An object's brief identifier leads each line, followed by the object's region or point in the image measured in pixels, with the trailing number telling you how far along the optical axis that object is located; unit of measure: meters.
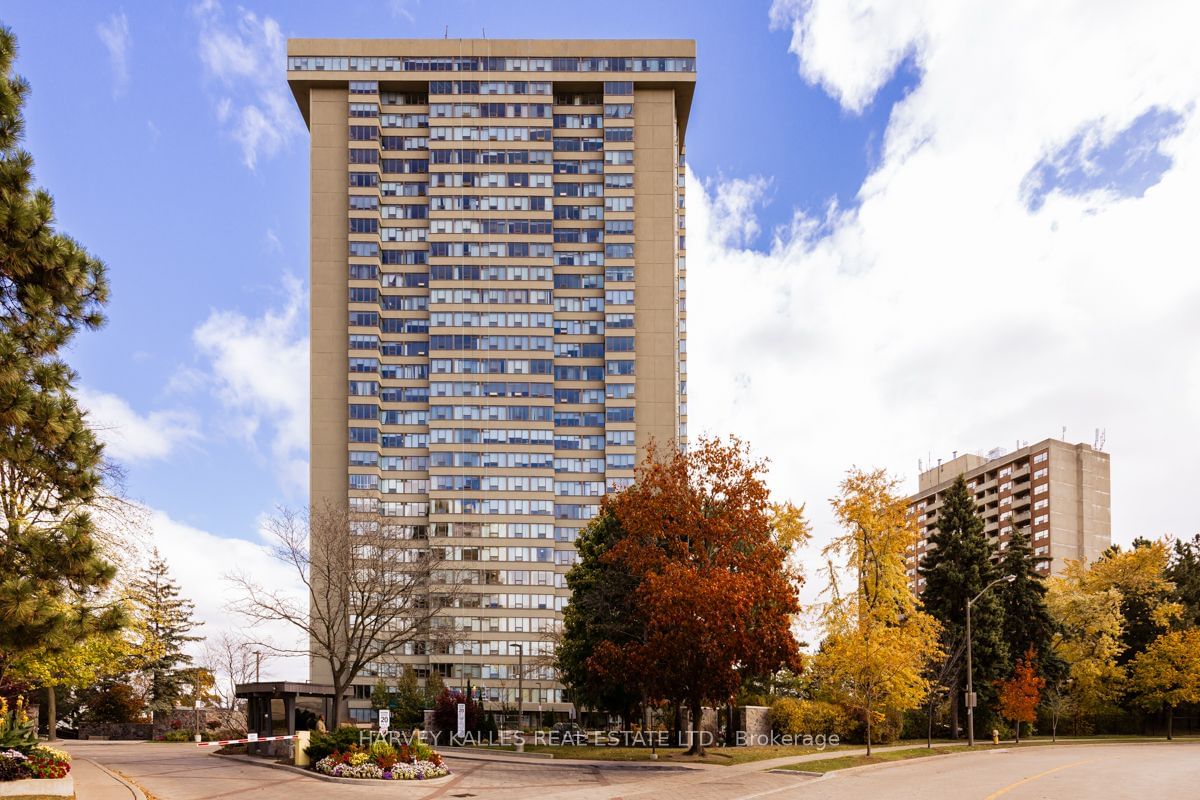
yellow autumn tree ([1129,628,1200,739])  64.81
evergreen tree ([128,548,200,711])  83.25
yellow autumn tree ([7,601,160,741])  31.12
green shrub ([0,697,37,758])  22.41
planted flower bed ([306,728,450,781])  29.03
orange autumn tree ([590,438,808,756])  35.84
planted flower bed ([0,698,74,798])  20.72
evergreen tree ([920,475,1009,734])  60.84
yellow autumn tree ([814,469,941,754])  41.97
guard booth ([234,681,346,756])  42.47
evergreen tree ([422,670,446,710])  63.72
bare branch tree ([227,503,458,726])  48.91
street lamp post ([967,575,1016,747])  47.11
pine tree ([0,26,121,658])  18.31
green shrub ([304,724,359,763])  31.62
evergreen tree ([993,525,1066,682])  66.75
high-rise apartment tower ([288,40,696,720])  102.31
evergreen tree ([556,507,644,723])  44.50
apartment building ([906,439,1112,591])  136.38
